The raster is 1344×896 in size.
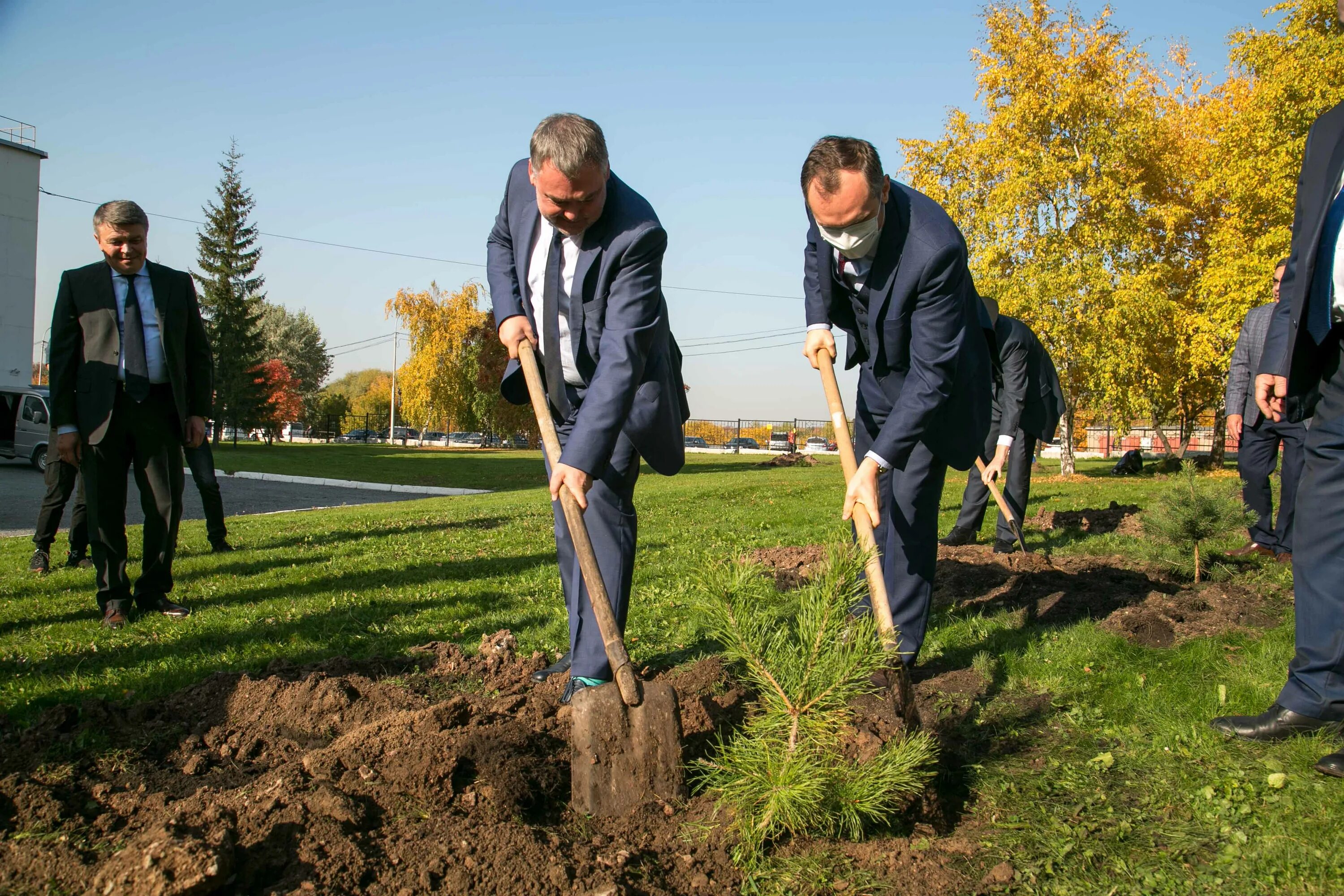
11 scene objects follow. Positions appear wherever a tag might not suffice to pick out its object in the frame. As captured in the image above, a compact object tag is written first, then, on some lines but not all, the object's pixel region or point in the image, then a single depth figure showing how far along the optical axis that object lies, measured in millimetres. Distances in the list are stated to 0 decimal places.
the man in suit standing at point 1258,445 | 6316
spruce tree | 42406
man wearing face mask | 3102
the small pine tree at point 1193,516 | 5238
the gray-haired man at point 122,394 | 4609
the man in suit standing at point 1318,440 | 2912
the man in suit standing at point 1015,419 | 6625
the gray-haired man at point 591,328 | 2814
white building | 35125
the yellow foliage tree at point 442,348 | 44625
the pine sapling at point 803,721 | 2227
